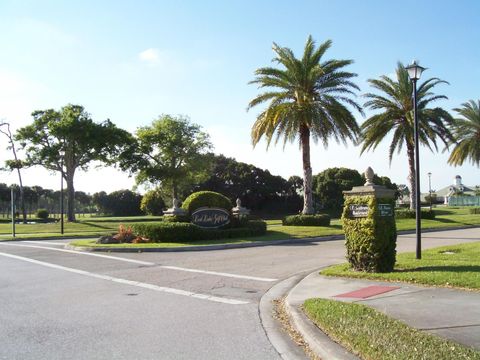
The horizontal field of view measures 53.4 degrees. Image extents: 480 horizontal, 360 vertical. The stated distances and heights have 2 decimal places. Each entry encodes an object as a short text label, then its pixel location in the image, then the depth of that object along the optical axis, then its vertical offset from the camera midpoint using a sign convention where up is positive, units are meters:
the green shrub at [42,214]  70.69 -1.03
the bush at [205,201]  23.91 +0.20
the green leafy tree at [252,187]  67.81 +2.53
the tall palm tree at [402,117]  34.50 +6.22
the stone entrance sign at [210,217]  23.78 -0.61
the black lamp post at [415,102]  13.27 +2.80
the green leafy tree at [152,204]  73.16 +0.25
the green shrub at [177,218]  23.30 -0.62
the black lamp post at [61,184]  34.45 +1.69
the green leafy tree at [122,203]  98.06 +0.66
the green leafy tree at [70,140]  45.62 +6.53
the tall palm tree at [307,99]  28.73 +6.45
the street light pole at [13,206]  31.95 +0.06
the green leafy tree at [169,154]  49.28 +5.37
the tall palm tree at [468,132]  43.56 +6.53
